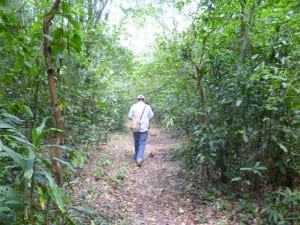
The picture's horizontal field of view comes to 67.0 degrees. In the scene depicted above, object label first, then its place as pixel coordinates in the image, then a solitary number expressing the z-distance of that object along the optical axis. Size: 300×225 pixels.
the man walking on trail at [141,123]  5.76
